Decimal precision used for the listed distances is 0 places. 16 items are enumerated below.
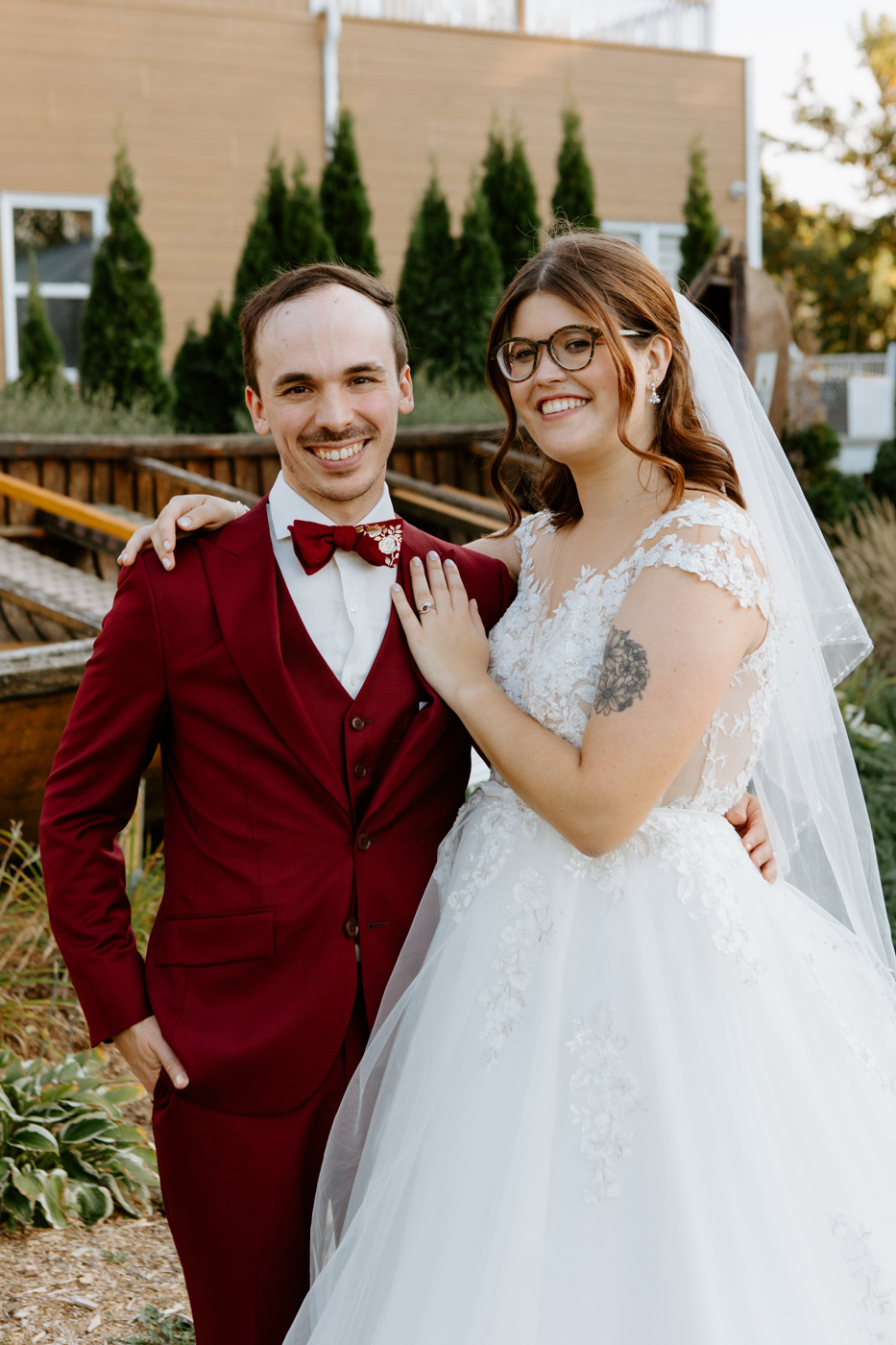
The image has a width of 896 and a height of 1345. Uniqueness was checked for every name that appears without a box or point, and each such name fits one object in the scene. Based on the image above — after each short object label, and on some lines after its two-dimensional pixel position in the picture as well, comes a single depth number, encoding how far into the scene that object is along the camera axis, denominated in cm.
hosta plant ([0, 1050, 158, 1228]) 299
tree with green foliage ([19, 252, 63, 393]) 1014
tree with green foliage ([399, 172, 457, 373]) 1110
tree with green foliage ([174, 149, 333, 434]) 973
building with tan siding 1178
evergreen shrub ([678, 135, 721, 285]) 1301
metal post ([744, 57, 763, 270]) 1530
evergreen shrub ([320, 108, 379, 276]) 1108
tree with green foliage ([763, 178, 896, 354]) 2848
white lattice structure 1386
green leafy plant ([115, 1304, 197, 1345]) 265
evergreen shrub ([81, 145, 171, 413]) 1005
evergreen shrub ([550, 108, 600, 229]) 1248
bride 181
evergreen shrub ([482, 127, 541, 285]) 1209
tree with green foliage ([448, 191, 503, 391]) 1099
